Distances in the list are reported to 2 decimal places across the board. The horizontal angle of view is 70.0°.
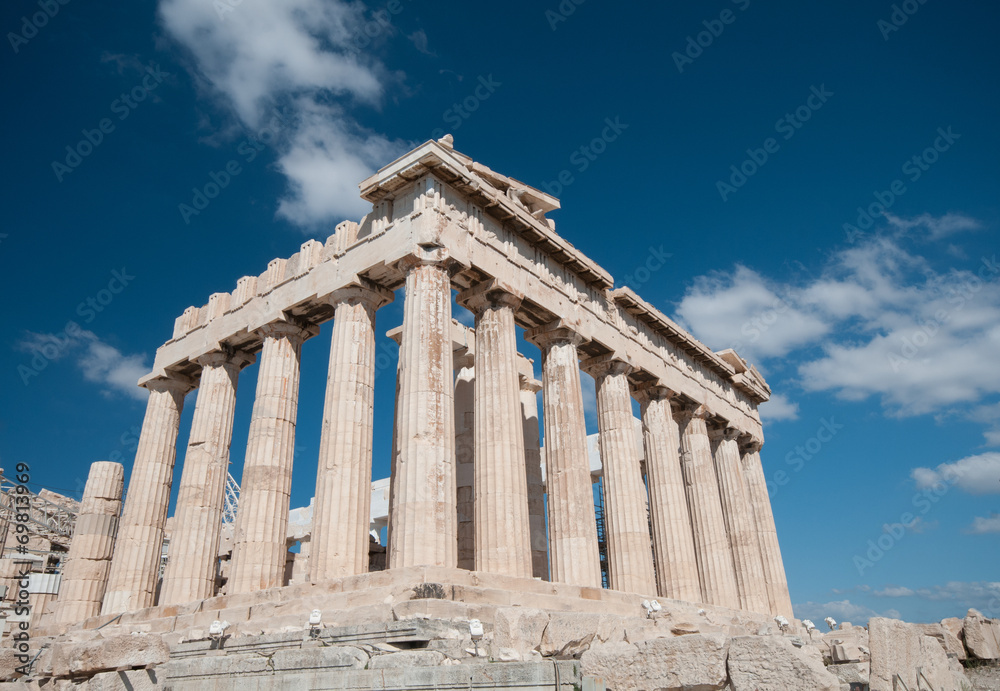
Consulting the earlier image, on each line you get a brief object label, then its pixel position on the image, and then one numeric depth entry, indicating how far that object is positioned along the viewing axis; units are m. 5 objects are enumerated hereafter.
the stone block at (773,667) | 7.48
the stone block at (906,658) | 9.19
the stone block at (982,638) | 13.42
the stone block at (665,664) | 8.22
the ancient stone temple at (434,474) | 13.63
